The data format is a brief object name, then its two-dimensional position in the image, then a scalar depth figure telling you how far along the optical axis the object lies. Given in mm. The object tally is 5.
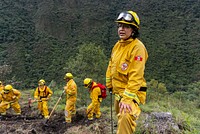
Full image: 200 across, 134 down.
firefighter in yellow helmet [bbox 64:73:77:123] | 8008
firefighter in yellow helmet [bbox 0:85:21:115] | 9406
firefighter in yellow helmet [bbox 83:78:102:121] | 7445
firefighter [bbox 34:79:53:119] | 9078
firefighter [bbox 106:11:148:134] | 2803
